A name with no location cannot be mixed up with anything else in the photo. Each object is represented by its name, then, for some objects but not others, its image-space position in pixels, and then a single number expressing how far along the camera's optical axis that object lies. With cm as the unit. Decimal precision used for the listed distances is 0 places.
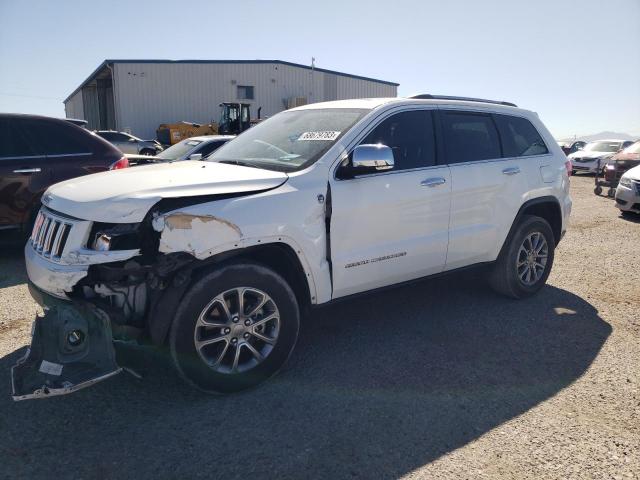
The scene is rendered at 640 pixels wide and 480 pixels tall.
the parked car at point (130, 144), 2202
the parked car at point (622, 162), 1243
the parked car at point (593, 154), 1986
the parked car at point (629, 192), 950
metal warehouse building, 2994
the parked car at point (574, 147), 2540
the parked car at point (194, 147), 870
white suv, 277
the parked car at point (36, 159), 572
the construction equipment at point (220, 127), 2353
